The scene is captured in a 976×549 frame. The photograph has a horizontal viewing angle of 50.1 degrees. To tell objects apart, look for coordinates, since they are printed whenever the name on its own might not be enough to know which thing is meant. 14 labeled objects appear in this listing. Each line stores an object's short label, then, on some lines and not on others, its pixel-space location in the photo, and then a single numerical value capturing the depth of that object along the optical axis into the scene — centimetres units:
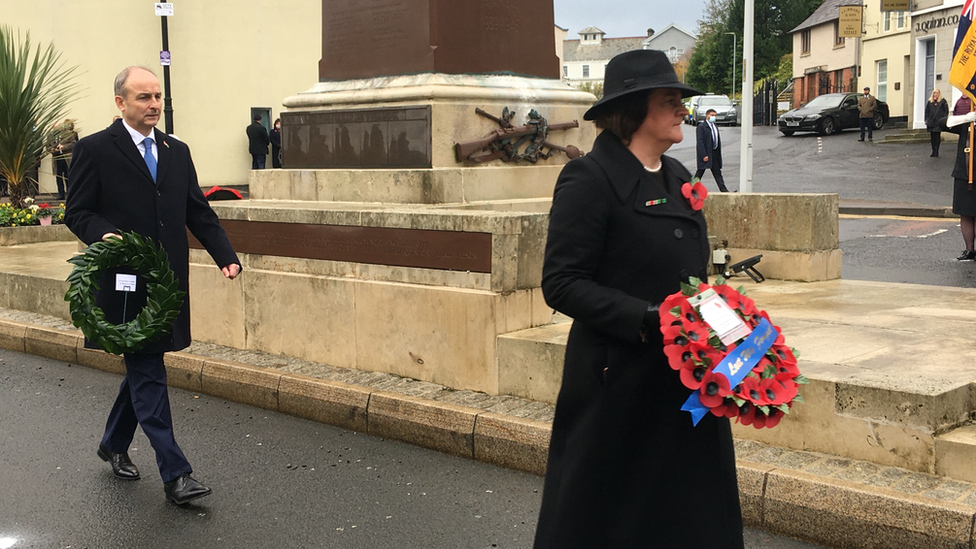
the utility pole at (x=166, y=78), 2420
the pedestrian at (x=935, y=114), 2867
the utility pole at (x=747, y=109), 2059
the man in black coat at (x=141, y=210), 523
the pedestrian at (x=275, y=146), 2986
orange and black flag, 1162
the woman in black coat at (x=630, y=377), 305
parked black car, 3912
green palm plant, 1556
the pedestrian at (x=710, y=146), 2153
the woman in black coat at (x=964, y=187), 1178
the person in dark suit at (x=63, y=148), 1747
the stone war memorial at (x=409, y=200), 665
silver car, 5181
